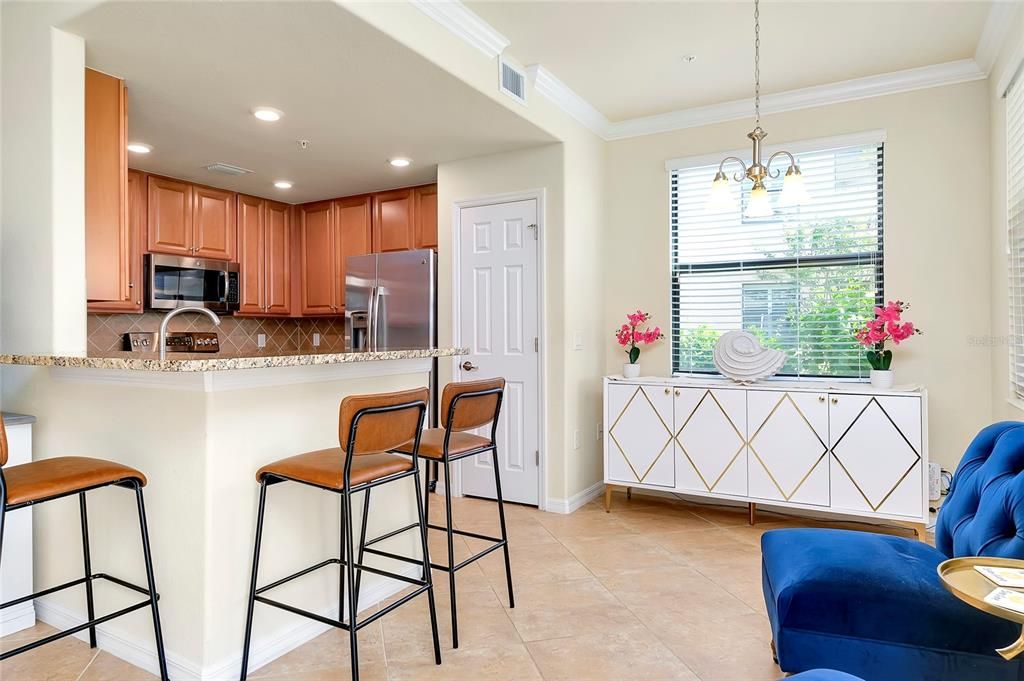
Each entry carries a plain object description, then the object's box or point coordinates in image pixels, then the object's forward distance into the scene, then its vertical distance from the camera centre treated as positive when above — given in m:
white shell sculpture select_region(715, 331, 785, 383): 3.62 -0.14
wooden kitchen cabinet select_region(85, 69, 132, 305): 2.61 +0.59
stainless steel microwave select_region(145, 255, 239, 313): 4.53 +0.41
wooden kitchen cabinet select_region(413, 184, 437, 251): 4.88 +0.94
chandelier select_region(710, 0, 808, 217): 2.47 +0.59
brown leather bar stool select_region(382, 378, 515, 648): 2.36 -0.36
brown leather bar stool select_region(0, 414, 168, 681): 1.70 -0.42
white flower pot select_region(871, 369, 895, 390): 3.34 -0.25
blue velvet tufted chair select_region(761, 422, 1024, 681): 1.58 -0.72
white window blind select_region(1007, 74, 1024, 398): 2.82 +0.51
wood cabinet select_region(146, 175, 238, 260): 4.59 +0.90
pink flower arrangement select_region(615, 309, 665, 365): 4.09 +0.00
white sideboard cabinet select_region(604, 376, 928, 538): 3.20 -0.62
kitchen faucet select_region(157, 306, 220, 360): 2.07 +0.02
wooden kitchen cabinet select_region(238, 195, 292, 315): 5.21 +0.69
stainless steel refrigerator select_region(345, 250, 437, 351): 4.46 +0.27
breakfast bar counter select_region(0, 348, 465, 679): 2.02 -0.50
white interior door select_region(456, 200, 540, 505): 4.10 +0.07
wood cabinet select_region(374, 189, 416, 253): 4.99 +0.93
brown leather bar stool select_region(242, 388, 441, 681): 1.88 -0.42
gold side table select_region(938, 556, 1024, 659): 1.08 -0.48
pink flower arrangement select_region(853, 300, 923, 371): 3.32 +0.00
